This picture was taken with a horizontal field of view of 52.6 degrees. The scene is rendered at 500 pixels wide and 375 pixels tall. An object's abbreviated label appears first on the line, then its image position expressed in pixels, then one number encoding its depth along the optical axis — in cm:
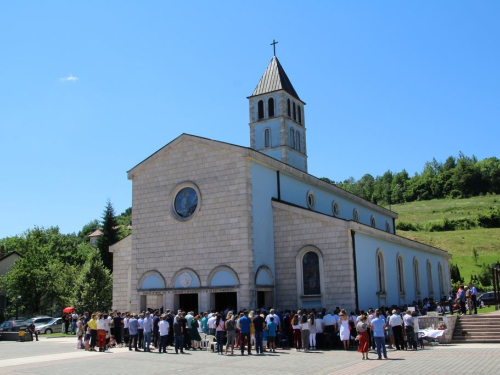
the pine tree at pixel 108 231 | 6419
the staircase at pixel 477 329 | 2105
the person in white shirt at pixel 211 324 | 2194
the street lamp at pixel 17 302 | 4857
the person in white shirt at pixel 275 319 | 2080
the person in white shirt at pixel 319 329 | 2122
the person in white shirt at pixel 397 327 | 1948
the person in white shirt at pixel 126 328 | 2342
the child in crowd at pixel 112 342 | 2381
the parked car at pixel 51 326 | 3959
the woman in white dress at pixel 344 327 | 1995
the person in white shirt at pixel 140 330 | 2225
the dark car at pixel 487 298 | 4405
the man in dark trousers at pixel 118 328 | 2447
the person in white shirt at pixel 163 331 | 2081
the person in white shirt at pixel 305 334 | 2045
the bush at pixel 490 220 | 9731
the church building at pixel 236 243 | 2570
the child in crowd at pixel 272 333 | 2061
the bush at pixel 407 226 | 9911
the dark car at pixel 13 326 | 3791
